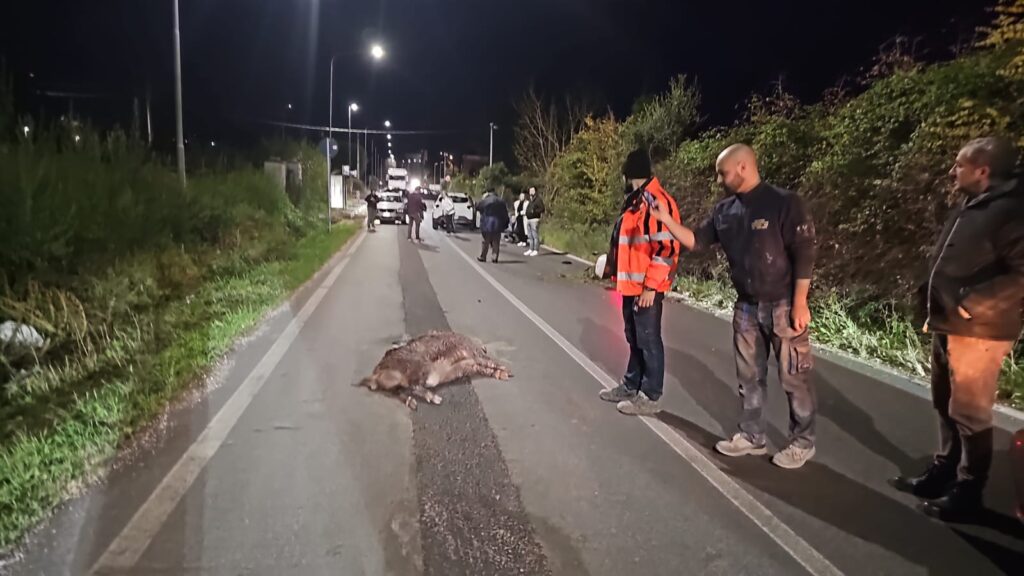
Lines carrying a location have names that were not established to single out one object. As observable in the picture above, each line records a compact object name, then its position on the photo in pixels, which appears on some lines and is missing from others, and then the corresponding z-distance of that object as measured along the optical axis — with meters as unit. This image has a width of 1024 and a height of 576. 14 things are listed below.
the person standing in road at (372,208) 34.41
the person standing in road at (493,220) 17.75
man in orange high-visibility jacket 5.31
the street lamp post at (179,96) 15.58
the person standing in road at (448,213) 32.97
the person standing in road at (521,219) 23.45
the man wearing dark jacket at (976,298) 3.62
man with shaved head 4.41
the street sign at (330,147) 25.97
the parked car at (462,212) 35.38
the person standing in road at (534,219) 21.27
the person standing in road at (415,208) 25.39
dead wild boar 6.24
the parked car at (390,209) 38.12
